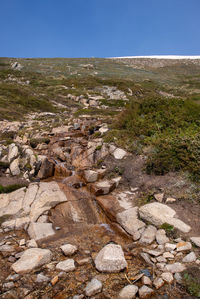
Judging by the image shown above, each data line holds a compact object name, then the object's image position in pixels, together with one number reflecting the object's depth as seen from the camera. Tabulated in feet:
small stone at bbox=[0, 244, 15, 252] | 17.85
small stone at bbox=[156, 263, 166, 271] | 14.74
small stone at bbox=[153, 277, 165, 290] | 13.24
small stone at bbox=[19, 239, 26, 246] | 18.87
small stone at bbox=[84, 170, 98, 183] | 31.55
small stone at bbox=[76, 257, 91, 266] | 16.05
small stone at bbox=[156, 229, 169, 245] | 17.67
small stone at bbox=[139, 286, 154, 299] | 12.62
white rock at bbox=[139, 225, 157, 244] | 18.28
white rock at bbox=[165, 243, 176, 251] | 16.58
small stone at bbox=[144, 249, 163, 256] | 16.22
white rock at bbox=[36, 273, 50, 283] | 14.30
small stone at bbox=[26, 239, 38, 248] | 18.53
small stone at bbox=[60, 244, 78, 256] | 17.11
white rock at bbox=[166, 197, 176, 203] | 22.88
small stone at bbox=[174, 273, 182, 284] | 13.40
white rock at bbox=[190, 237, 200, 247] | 16.48
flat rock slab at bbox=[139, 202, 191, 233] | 19.07
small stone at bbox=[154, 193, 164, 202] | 23.60
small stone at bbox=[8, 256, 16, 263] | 16.38
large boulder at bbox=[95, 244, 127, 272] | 14.98
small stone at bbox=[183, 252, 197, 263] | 14.92
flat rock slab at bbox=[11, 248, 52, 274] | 15.22
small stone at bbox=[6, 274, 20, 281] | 14.38
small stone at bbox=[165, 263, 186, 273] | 14.21
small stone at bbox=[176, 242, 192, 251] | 16.21
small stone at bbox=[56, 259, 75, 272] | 15.25
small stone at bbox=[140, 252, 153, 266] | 15.51
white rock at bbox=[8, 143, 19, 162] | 38.40
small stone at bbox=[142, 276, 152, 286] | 13.50
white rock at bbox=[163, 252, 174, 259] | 15.76
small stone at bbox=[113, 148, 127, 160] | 34.78
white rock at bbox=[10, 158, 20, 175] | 35.50
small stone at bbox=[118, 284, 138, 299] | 12.71
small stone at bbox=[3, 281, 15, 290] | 13.60
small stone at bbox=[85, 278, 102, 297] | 13.07
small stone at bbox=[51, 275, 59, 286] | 14.11
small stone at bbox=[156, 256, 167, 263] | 15.46
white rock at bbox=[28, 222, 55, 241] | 20.07
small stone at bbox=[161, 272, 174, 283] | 13.57
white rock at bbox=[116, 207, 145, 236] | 20.22
